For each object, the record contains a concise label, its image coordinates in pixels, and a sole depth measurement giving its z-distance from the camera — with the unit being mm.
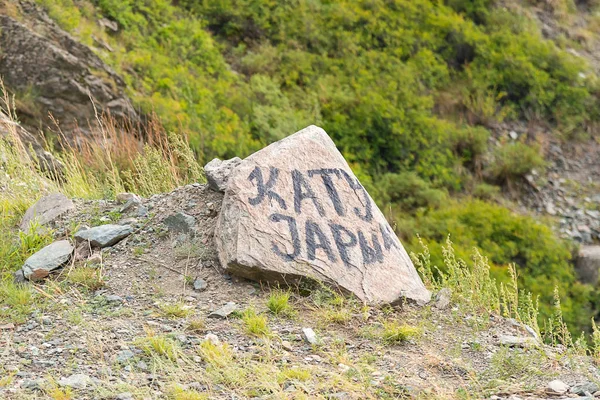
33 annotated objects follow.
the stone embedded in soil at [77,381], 7090
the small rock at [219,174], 10305
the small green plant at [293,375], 7332
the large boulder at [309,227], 9195
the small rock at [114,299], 8875
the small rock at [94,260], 9570
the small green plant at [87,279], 9133
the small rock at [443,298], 9687
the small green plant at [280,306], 8812
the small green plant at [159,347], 7660
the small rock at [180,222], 10039
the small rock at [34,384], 7046
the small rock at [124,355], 7590
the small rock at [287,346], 8117
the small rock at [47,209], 10469
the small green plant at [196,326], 8305
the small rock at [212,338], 7960
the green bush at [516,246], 19219
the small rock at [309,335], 8266
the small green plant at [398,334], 8508
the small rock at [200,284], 9219
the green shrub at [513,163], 24344
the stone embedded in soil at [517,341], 8617
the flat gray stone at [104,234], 9859
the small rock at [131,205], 10598
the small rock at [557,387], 7461
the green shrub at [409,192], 21844
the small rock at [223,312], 8656
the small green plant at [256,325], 8273
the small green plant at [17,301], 8523
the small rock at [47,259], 9305
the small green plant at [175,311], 8586
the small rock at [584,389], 7449
